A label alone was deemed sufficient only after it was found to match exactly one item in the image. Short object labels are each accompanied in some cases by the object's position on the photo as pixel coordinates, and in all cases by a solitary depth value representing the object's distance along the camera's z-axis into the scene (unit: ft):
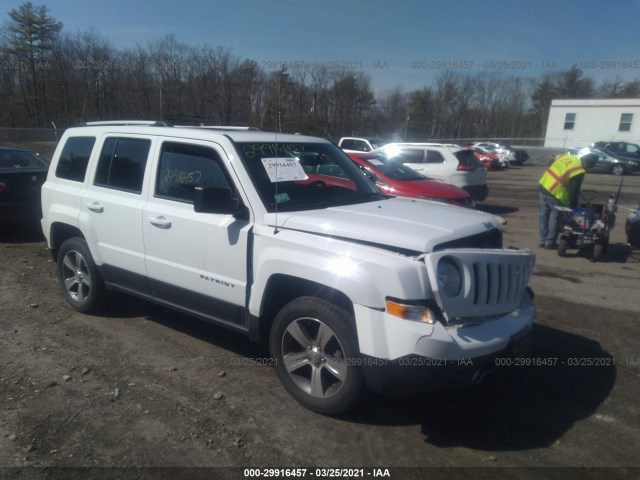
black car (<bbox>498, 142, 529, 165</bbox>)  119.34
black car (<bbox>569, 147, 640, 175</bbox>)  99.14
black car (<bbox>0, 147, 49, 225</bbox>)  27.30
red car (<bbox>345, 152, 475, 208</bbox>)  33.09
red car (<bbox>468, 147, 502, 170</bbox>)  105.19
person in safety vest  28.27
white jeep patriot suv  9.87
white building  135.74
